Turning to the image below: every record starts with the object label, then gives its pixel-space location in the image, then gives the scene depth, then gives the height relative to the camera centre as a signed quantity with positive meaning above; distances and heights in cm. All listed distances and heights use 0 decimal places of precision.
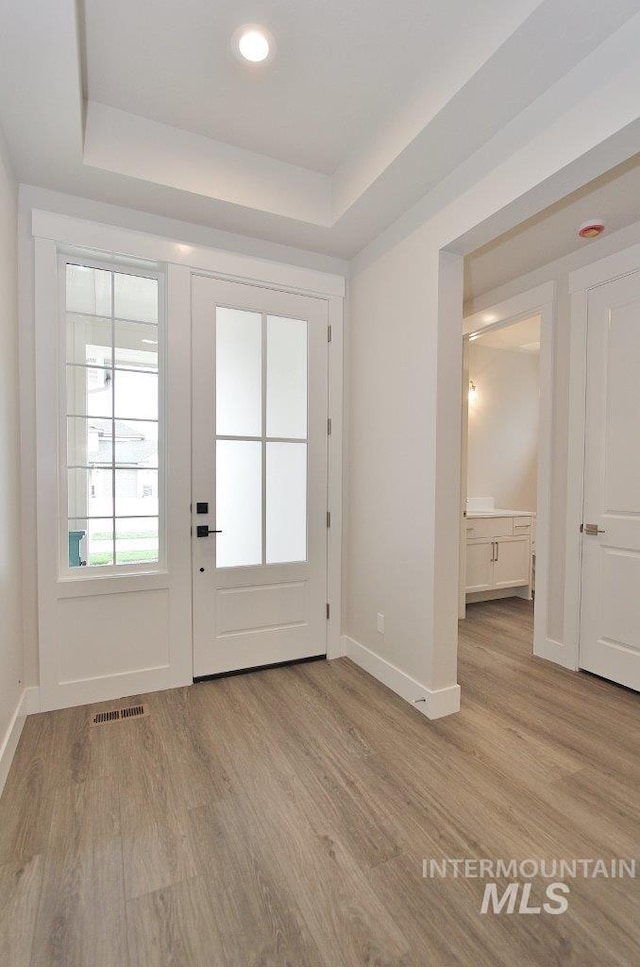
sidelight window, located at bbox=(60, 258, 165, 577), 248 +27
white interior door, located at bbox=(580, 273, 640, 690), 272 -8
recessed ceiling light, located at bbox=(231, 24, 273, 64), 177 +166
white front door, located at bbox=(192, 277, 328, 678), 274 -3
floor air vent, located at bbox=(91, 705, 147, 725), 233 -126
